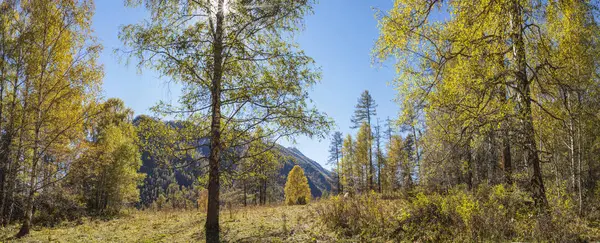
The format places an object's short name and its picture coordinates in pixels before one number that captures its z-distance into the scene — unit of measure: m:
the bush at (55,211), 11.96
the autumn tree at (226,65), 7.53
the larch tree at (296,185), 38.62
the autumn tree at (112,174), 22.03
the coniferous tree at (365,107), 38.34
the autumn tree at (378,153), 36.41
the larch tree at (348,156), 40.88
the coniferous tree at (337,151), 48.38
